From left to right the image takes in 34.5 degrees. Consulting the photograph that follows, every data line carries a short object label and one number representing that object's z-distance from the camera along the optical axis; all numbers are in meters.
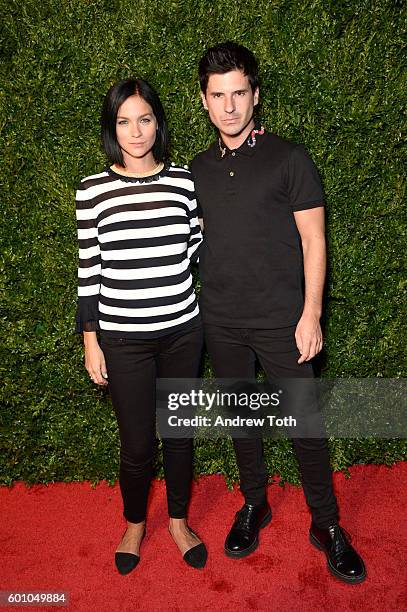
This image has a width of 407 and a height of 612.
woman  2.78
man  2.83
